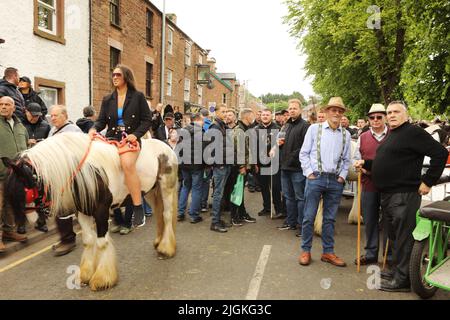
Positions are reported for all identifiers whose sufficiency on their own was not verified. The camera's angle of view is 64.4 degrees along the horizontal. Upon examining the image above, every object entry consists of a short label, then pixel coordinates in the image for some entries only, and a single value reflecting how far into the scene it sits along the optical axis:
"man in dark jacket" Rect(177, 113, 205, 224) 7.07
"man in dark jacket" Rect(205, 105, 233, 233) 6.59
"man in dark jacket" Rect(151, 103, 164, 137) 8.91
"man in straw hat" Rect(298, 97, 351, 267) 4.83
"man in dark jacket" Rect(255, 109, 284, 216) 7.57
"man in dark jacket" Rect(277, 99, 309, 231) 6.36
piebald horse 3.61
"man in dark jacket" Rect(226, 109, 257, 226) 6.90
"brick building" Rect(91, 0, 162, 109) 13.03
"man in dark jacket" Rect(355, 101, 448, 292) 4.04
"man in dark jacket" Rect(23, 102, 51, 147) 6.20
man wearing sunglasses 4.91
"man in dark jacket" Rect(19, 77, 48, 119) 7.02
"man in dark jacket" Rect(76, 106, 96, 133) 7.35
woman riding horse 4.65
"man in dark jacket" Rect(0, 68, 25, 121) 6.20
